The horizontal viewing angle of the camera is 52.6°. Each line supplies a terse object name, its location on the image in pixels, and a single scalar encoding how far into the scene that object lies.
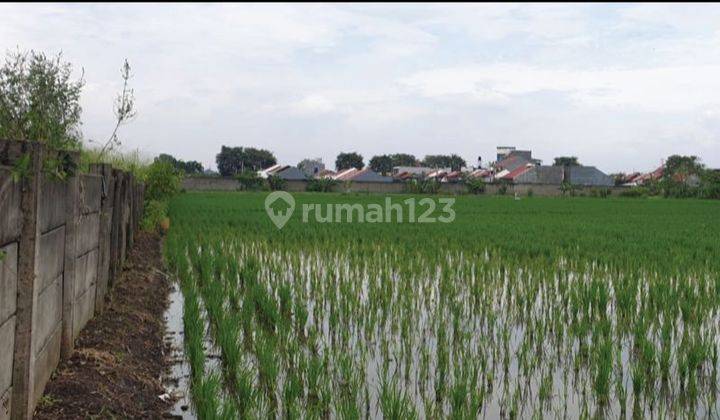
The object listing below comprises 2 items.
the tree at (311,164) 93.12
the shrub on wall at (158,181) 14.56
